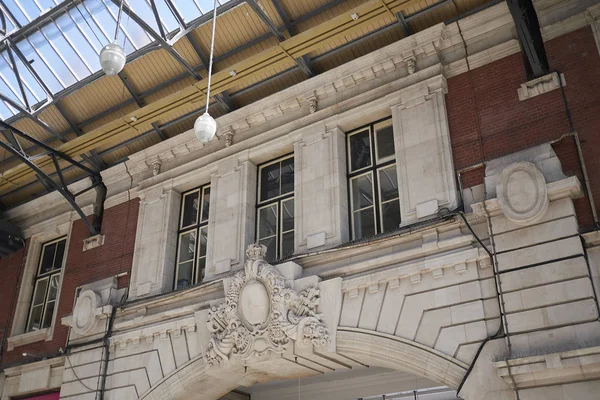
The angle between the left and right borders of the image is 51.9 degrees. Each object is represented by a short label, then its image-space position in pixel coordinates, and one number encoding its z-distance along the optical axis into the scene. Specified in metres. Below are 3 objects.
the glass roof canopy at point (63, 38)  14.75
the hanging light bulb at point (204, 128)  9.33
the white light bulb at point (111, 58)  9.11
